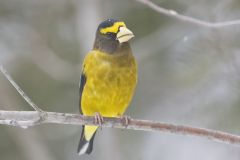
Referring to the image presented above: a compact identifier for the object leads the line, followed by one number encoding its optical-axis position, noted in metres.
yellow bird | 7.82
